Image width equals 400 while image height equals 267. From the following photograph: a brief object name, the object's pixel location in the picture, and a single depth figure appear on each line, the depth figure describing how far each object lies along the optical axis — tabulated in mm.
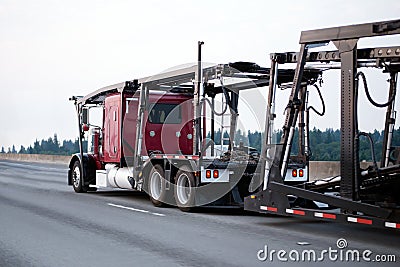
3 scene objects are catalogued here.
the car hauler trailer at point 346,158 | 10711
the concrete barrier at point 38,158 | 57550
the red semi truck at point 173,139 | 15102
